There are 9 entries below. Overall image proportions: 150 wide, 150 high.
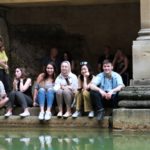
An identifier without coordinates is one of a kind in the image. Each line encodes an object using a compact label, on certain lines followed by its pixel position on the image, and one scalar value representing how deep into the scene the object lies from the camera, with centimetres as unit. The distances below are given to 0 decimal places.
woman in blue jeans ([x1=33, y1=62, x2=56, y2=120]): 1134
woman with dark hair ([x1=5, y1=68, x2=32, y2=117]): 1162
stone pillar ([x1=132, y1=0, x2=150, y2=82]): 1145
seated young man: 1090
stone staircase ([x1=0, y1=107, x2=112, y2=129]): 1097
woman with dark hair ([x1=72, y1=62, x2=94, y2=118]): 1113
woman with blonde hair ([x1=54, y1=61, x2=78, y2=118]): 1130
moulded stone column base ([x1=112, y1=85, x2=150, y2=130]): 1059
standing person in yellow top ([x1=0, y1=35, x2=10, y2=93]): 1287
